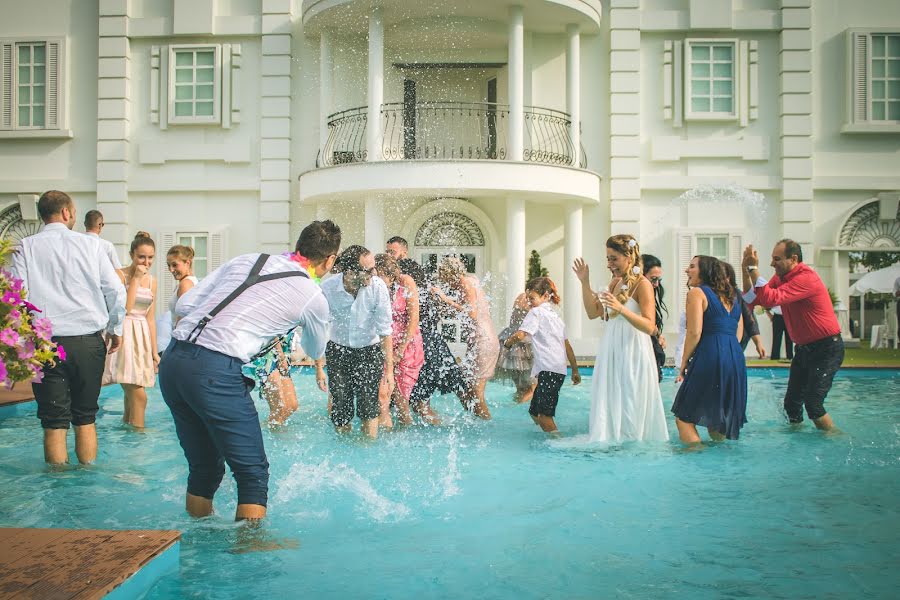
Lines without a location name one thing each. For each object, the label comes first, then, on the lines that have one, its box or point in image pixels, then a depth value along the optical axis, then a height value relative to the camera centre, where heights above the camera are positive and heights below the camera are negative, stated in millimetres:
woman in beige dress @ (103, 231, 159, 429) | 7281 -191
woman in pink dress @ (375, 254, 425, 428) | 7641 -267
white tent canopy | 17016 +709
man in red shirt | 7207 -28
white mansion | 17000 +4104
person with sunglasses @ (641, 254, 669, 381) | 8684 +226
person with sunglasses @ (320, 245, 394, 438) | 6734 -205
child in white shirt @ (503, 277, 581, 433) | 7422 -411
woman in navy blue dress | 6660 -420
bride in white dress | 6668 -486
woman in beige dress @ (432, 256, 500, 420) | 8383 -233
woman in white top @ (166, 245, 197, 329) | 7285 +408
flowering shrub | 3262 -109
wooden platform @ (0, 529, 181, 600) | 2932 -1002
